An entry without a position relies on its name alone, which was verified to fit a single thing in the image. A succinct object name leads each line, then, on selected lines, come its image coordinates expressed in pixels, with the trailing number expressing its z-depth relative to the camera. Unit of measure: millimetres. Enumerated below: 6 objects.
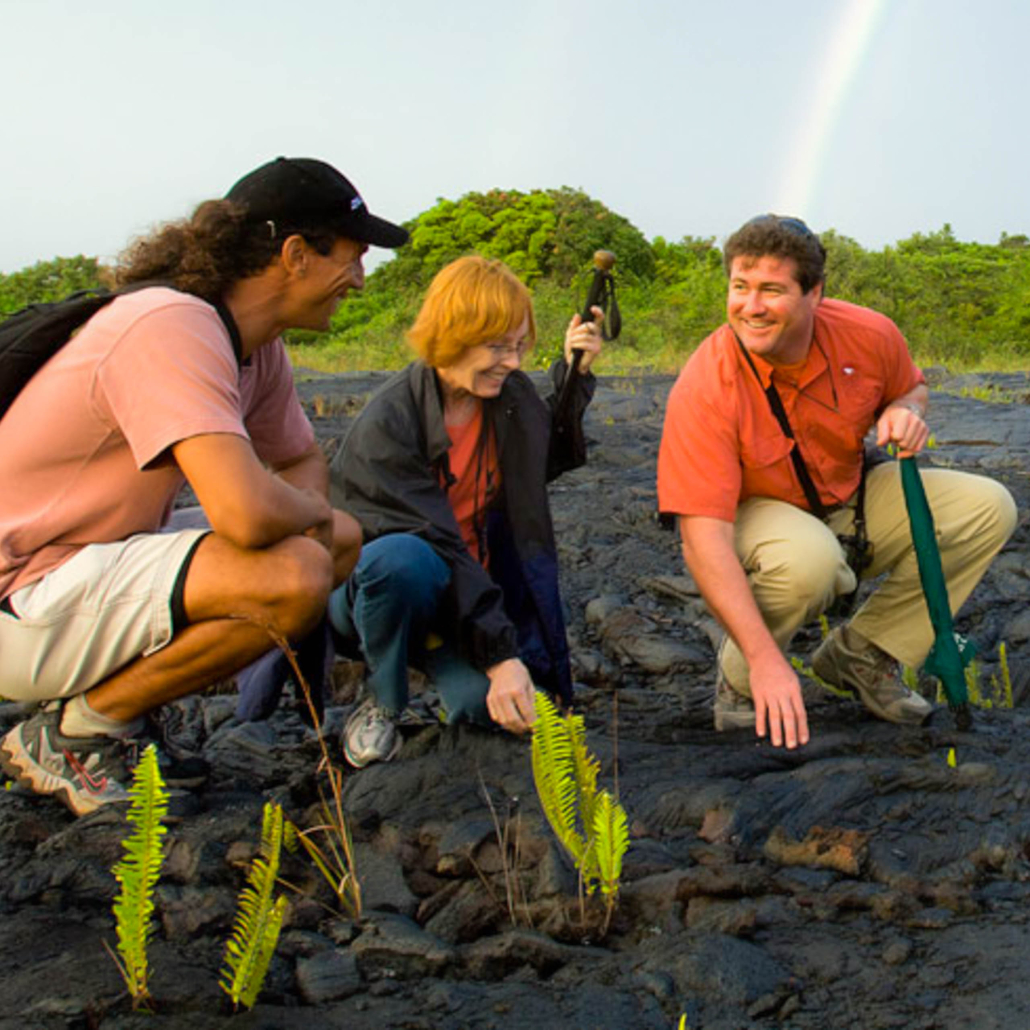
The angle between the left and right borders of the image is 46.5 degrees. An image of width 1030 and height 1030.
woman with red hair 3098
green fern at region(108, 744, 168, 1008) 1883
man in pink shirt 2480
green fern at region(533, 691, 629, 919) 2264
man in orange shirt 3250
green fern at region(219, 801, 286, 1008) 1899
